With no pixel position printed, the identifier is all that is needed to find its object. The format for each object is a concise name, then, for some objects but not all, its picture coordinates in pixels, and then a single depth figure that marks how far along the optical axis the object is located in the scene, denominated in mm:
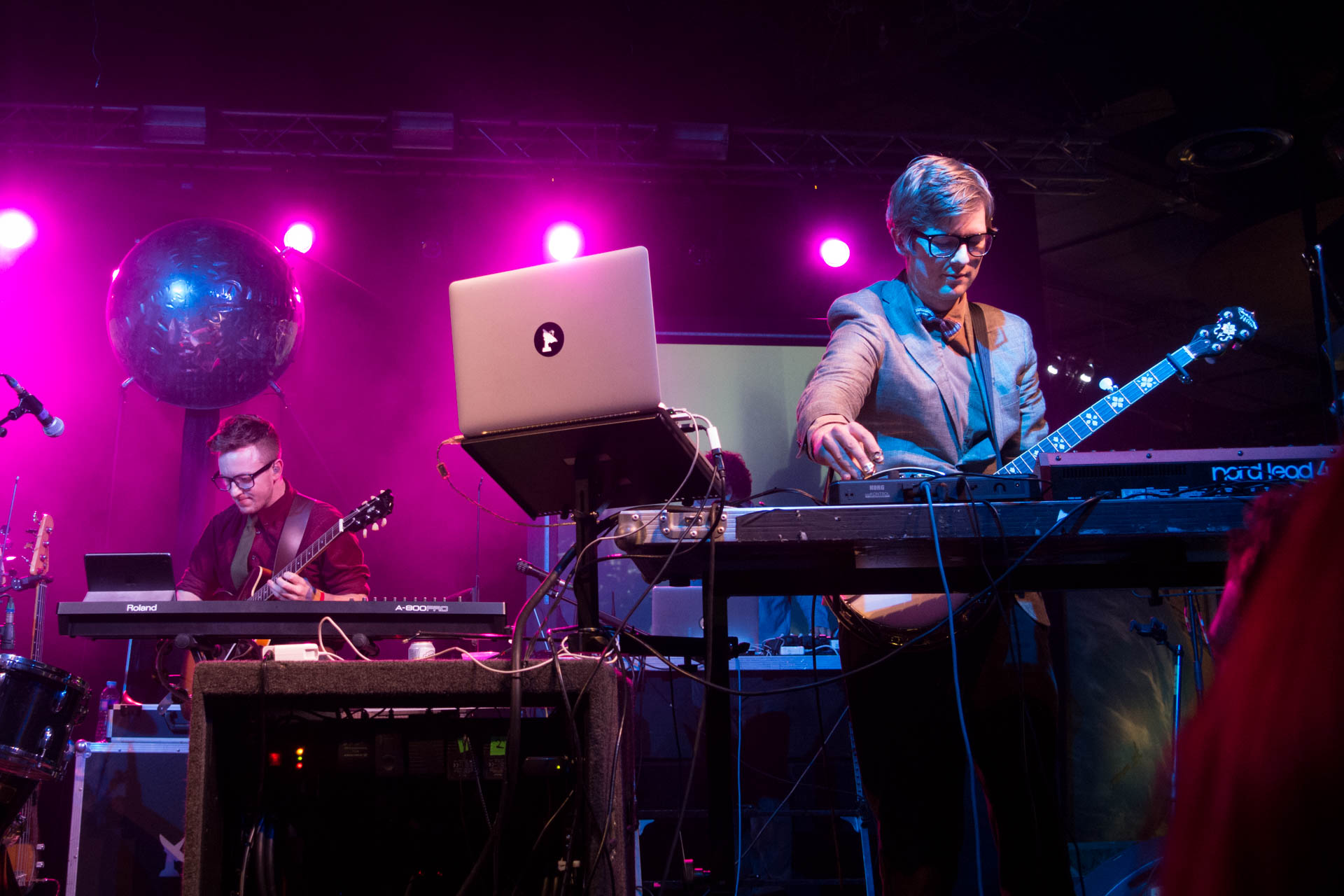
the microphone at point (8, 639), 4586
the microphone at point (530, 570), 2562
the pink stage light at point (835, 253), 6996
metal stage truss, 6266
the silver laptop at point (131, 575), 3572
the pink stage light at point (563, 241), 6832
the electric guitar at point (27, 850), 4168
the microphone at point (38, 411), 4684
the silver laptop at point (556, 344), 1766
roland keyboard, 2434
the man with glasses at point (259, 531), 4777
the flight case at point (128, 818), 3879
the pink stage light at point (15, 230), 6539
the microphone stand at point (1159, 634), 4117
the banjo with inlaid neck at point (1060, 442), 2182
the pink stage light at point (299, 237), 6719
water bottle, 4156
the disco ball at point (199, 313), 5055
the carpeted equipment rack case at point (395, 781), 1688
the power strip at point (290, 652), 2031
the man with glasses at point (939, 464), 2104
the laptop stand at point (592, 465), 1825
